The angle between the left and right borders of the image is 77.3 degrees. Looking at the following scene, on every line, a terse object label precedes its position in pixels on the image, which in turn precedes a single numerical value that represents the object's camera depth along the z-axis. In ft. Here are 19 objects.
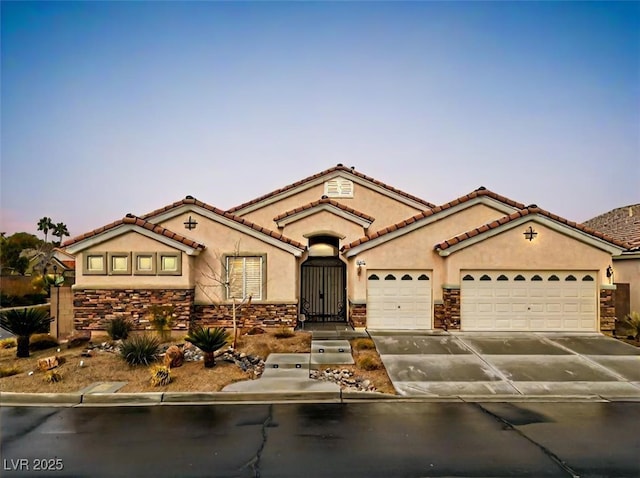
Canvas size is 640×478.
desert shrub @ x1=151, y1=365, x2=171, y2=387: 30.22
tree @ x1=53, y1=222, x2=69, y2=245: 209.10
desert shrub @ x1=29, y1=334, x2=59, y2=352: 41.47
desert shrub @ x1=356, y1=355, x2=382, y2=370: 34.37
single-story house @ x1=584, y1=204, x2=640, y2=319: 50.24
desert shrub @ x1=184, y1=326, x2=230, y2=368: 34.17
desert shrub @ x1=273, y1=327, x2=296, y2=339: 44.98
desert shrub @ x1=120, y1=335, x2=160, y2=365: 35.14
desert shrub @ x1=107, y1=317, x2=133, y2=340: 43.27
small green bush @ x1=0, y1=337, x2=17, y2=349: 42.84
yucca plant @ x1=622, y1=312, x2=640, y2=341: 44.71
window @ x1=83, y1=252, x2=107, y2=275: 46.11
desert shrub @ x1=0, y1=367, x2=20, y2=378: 32.65
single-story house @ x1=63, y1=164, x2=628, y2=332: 46.39
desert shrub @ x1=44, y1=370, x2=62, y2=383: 30.91
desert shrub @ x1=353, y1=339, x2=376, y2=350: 40.73
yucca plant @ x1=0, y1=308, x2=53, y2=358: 38.34
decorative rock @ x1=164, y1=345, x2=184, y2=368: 33.76
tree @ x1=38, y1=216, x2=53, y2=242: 202.93
